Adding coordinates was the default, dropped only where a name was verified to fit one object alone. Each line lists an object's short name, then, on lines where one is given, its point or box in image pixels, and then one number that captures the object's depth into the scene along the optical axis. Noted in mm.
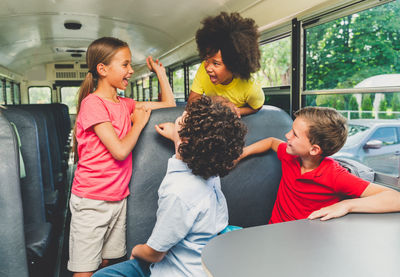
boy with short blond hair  1428
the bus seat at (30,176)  1561
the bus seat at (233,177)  1376
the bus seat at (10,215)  1167
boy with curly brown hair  1060
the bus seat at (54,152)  3098
